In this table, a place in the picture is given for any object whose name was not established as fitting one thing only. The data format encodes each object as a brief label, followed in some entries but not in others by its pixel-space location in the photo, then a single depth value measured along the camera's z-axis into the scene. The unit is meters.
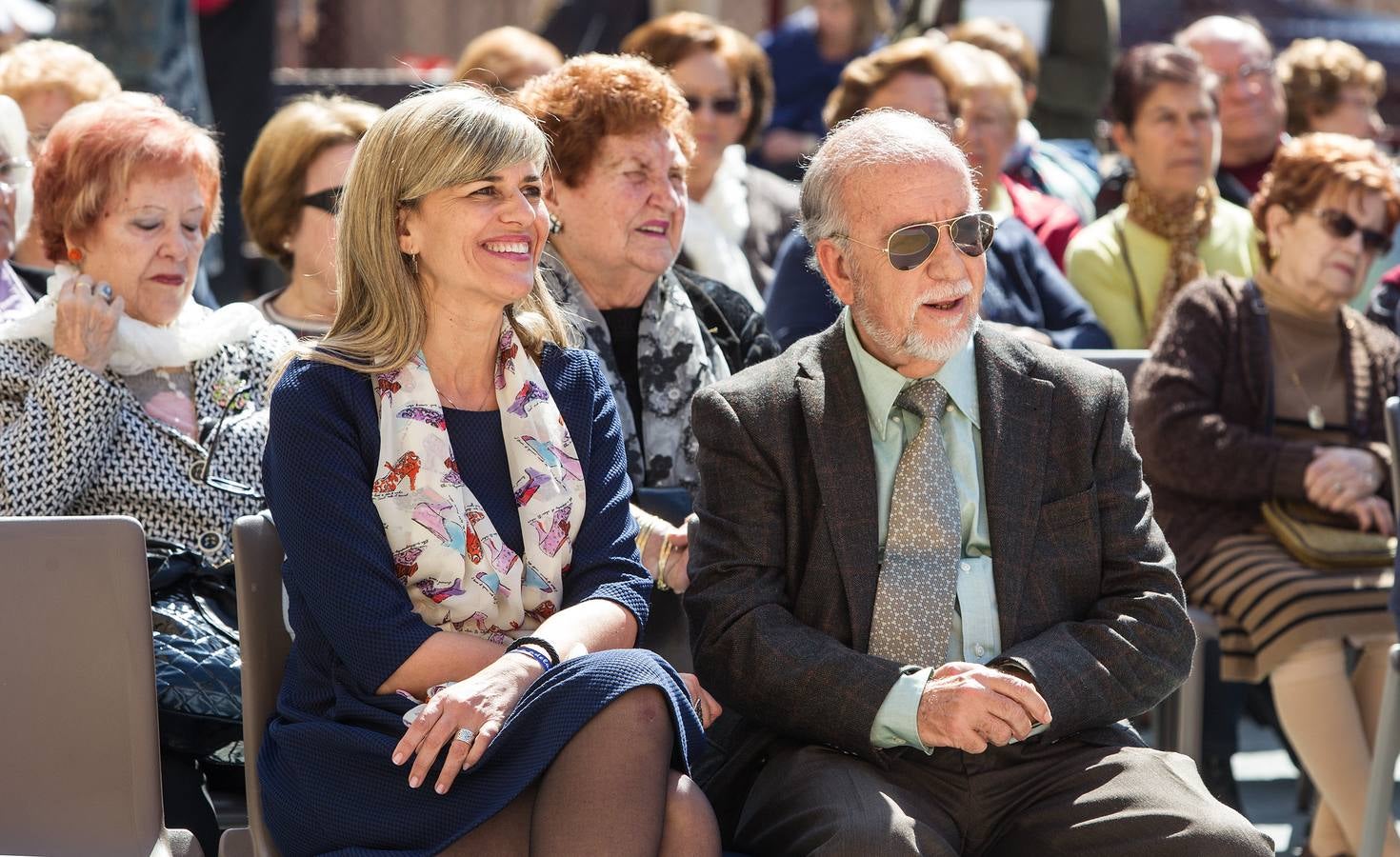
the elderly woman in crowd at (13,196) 6.98
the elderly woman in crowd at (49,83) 8.47
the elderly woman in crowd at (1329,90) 12.12
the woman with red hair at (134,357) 5.93
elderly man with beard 4.94
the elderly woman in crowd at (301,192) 7.95
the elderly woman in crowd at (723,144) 9.73
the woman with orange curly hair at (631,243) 6.62
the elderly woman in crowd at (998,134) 9.87
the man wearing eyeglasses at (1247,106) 11.34
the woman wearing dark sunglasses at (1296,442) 7.64
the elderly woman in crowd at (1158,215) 9.59
